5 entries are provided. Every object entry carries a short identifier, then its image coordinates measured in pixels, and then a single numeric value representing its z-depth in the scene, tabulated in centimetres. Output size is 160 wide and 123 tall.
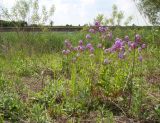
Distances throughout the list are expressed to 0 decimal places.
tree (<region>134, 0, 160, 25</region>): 666
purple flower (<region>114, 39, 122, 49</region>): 192
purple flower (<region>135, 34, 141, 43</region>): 174
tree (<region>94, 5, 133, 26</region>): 586
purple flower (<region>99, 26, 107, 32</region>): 205
